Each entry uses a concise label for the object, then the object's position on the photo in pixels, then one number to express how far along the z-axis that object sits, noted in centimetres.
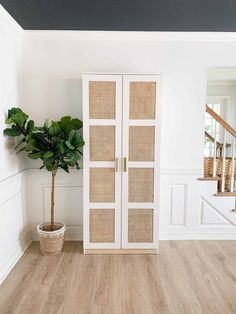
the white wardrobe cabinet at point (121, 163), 280
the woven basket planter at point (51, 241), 289
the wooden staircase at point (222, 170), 323
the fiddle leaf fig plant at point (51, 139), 269
